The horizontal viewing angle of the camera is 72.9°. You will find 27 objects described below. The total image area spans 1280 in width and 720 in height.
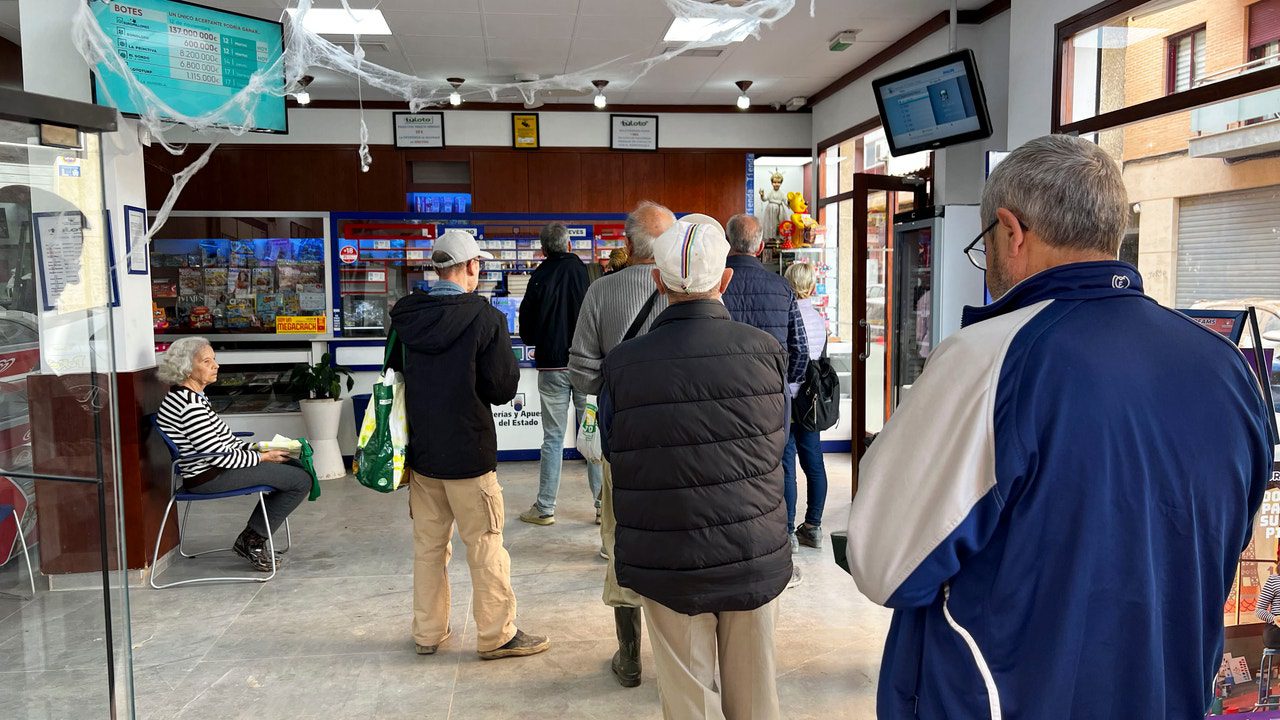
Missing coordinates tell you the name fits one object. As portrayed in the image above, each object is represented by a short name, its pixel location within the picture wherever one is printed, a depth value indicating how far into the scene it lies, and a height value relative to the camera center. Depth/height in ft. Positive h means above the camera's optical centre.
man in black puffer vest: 6.42 -1.42
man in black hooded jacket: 10.14 -1.46
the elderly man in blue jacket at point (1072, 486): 3.69 -0.88
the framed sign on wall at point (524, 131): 27.63 +5.16
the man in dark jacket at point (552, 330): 16.76 -0.74
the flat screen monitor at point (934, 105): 16.48 +3.64
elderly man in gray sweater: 10.03 -0.35
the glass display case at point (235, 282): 23.32 +0.41
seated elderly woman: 13.73 -2.29
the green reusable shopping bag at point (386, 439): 10.34 -1.72
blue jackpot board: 12.59 +3.72
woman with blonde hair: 14.16 -2.80
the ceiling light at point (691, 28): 13.62 +6.01
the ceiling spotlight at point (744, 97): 25.08 +5.82
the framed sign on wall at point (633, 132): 28.07 +5.16
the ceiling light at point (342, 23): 18.03 +5.92
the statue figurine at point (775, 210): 28.09 +2.58
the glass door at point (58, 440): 6.32 -1.06
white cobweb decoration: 11.55 +3.44
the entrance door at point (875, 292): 17.38 -0.09
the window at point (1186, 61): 12.26 +3.18
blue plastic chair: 13.76 -3.15
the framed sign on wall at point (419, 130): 27.09 +5.15
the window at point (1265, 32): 10.72 +3.13
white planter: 20.57 -3.27
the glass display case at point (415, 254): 23.36 +1.12
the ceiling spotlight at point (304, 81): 22.49 +5.68
